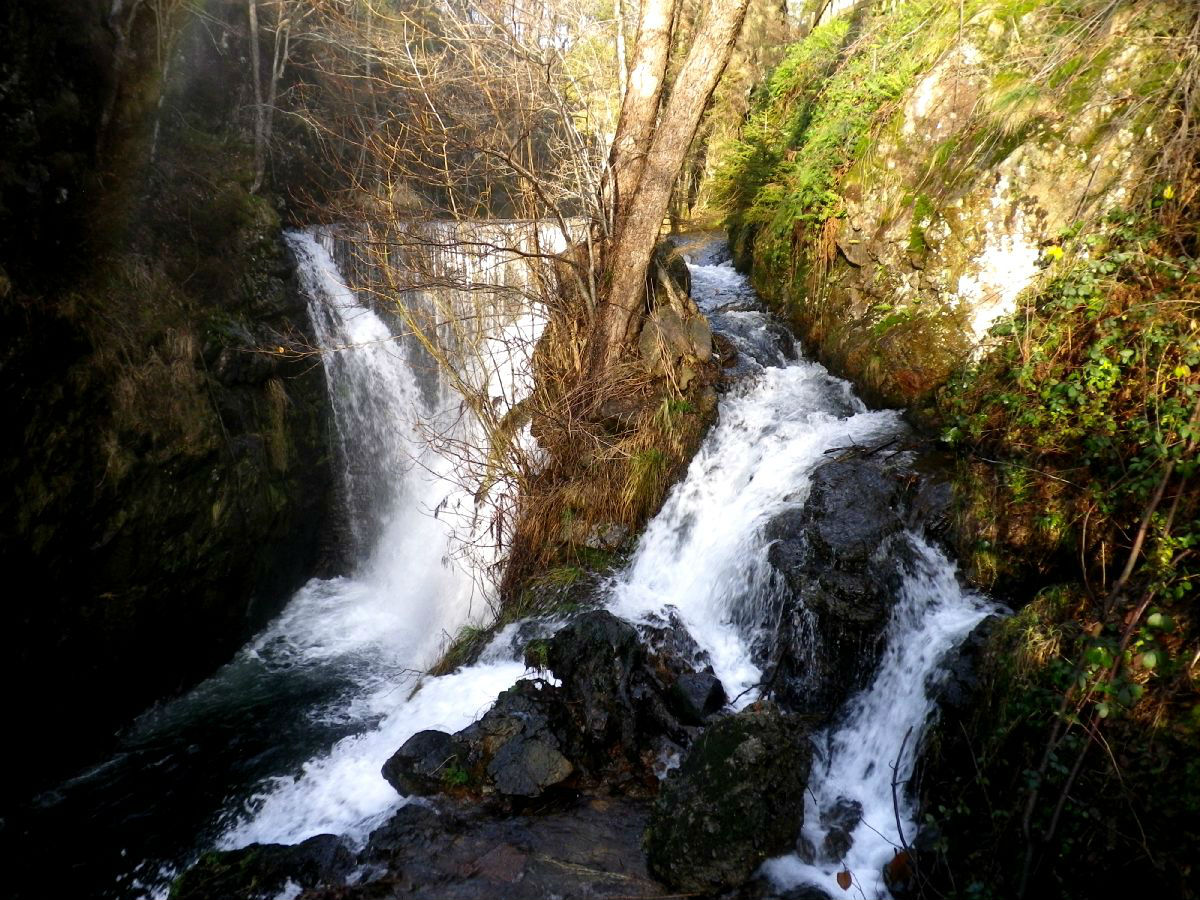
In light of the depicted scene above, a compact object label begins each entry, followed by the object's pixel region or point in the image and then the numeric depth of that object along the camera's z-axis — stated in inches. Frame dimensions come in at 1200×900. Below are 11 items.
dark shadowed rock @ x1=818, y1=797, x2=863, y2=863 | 141.6
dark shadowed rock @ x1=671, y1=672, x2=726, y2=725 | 174.6
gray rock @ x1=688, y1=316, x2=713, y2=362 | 269.4
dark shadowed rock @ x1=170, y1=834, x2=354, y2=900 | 141.1
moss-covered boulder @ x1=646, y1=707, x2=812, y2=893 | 133.6
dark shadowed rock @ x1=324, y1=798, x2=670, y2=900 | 137.6
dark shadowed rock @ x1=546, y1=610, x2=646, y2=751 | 174.9
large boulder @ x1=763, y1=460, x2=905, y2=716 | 169.6
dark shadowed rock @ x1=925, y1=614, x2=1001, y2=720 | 138.0
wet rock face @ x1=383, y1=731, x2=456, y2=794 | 167.5
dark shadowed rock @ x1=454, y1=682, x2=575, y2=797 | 162.2
